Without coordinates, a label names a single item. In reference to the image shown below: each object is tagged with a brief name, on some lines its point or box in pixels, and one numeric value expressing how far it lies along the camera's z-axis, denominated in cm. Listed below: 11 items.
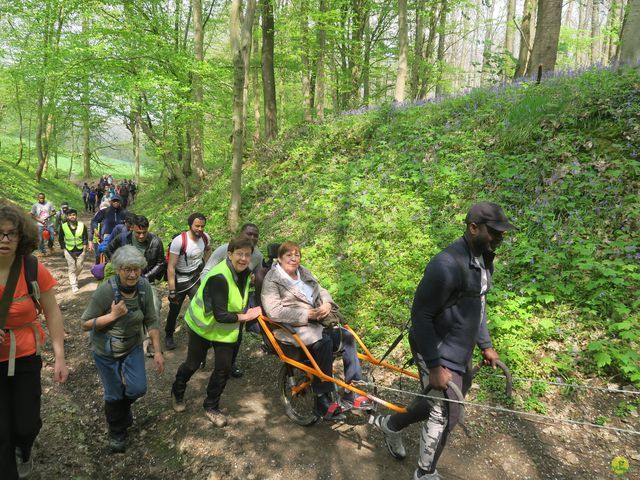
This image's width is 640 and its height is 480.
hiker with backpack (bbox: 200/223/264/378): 491
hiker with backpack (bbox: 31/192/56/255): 1127
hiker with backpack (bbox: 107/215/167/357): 578
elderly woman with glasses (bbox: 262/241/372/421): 384
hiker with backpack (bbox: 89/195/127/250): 827
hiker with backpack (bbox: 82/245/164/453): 327
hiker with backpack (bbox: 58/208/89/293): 856
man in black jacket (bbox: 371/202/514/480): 265
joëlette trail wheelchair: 370
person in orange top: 258
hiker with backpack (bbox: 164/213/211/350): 563
